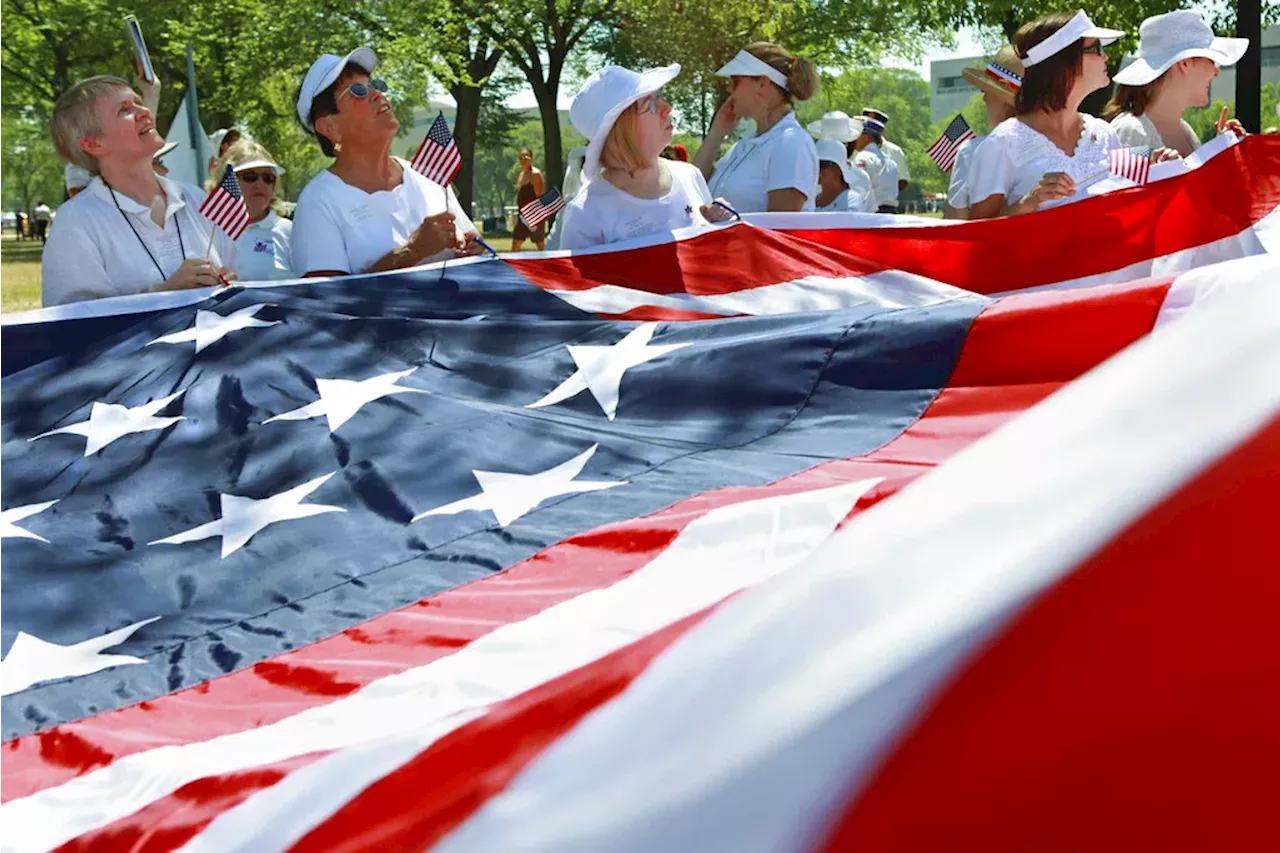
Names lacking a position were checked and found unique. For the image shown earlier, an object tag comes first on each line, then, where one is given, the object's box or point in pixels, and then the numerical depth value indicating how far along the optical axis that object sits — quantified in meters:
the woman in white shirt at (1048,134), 4.39
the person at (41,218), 46.28
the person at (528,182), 18.01
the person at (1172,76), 4.82
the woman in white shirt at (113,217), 3.94
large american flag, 1.05
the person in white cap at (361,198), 4.23
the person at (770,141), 5.21
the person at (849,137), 8.10
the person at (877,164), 10.16
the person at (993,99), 4.93
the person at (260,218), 5.66
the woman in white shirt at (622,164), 4.43
